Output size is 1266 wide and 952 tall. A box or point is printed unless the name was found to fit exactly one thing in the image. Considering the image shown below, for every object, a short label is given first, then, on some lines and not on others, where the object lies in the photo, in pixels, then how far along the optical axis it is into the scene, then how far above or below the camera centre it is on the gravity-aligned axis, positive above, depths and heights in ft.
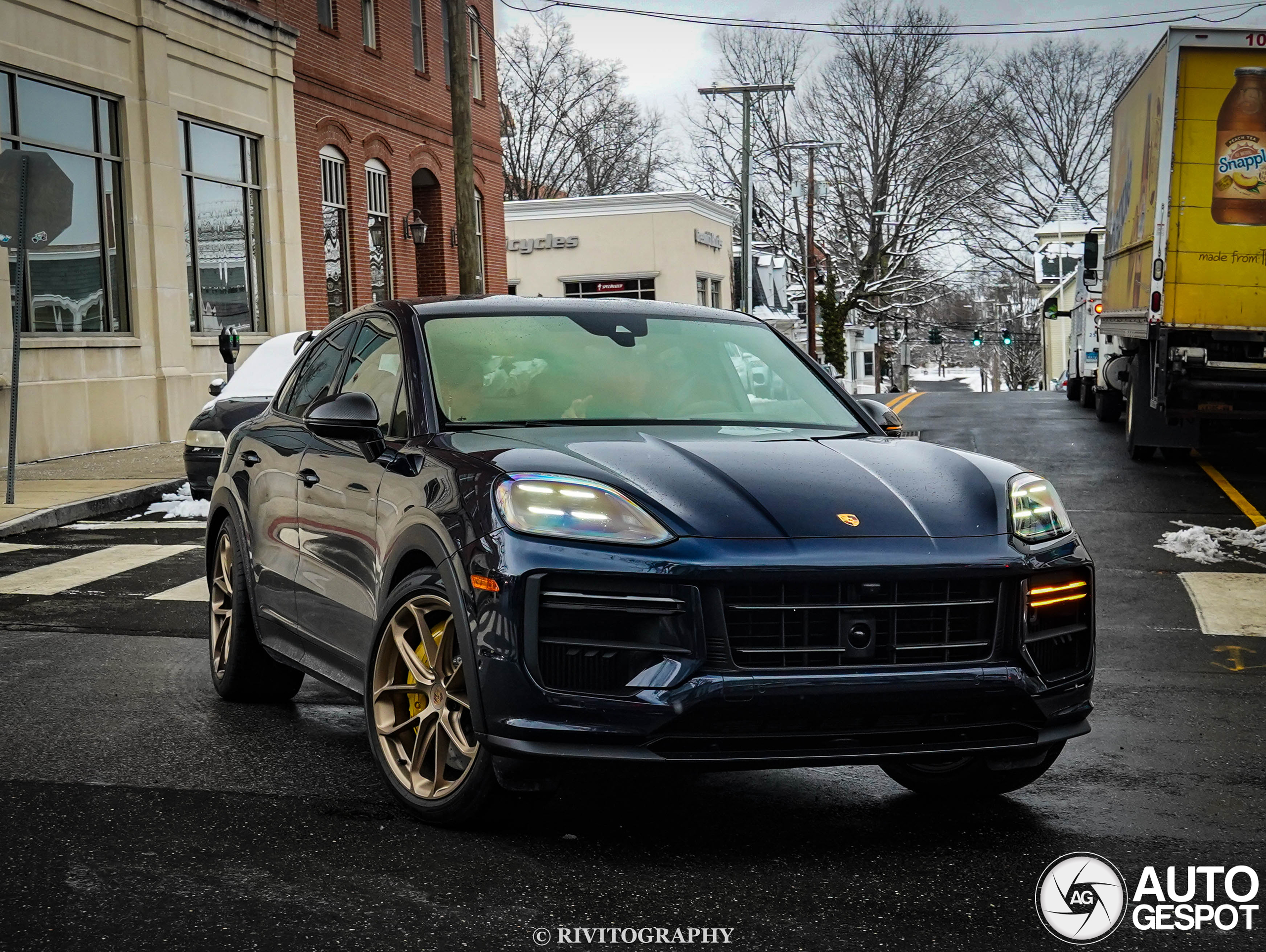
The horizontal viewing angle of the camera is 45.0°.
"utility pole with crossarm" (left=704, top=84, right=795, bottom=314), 129.70 +7.47
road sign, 42.16 +1.65
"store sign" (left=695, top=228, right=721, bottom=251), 167.02 +2.81
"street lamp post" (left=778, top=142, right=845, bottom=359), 171.12 -1.04
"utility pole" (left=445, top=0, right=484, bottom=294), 68.39 +5.09
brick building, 84.69 +7.09
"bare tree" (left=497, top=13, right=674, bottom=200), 201.98 +17.99
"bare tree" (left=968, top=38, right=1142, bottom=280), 209.36 +18.32
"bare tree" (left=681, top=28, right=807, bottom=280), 187.01 +13.37
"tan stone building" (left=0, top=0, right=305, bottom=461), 59.11 +2.70
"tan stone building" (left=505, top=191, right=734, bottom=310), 160.76 +1.99
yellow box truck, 46.60 +1.13
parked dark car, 41.78 -3.91
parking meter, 61.67 -3.40
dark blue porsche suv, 12.69 -2.77
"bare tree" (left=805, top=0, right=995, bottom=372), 178.91 +14.61
